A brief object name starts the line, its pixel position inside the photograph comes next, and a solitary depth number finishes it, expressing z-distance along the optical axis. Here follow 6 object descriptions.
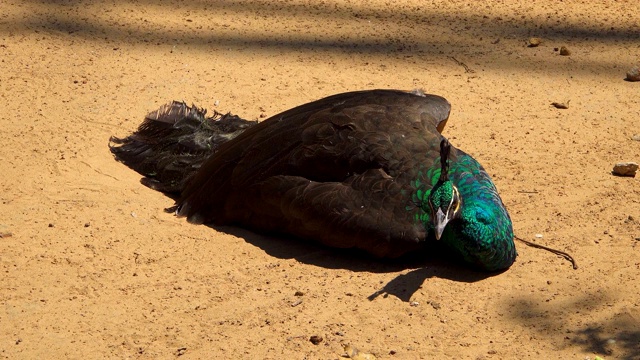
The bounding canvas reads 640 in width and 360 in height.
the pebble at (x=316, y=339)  9.36
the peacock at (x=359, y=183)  10.39
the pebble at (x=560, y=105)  14.40
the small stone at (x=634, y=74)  15.06
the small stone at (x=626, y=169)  12.45
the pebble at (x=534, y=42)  16.12
